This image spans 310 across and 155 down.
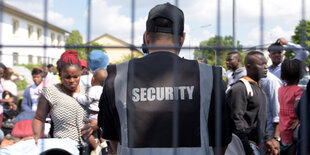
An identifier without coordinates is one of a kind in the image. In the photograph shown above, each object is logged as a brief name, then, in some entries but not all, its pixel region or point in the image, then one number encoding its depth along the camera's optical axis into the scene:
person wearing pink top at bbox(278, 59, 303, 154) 3.25
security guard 1.60
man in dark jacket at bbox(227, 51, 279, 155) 2.92
